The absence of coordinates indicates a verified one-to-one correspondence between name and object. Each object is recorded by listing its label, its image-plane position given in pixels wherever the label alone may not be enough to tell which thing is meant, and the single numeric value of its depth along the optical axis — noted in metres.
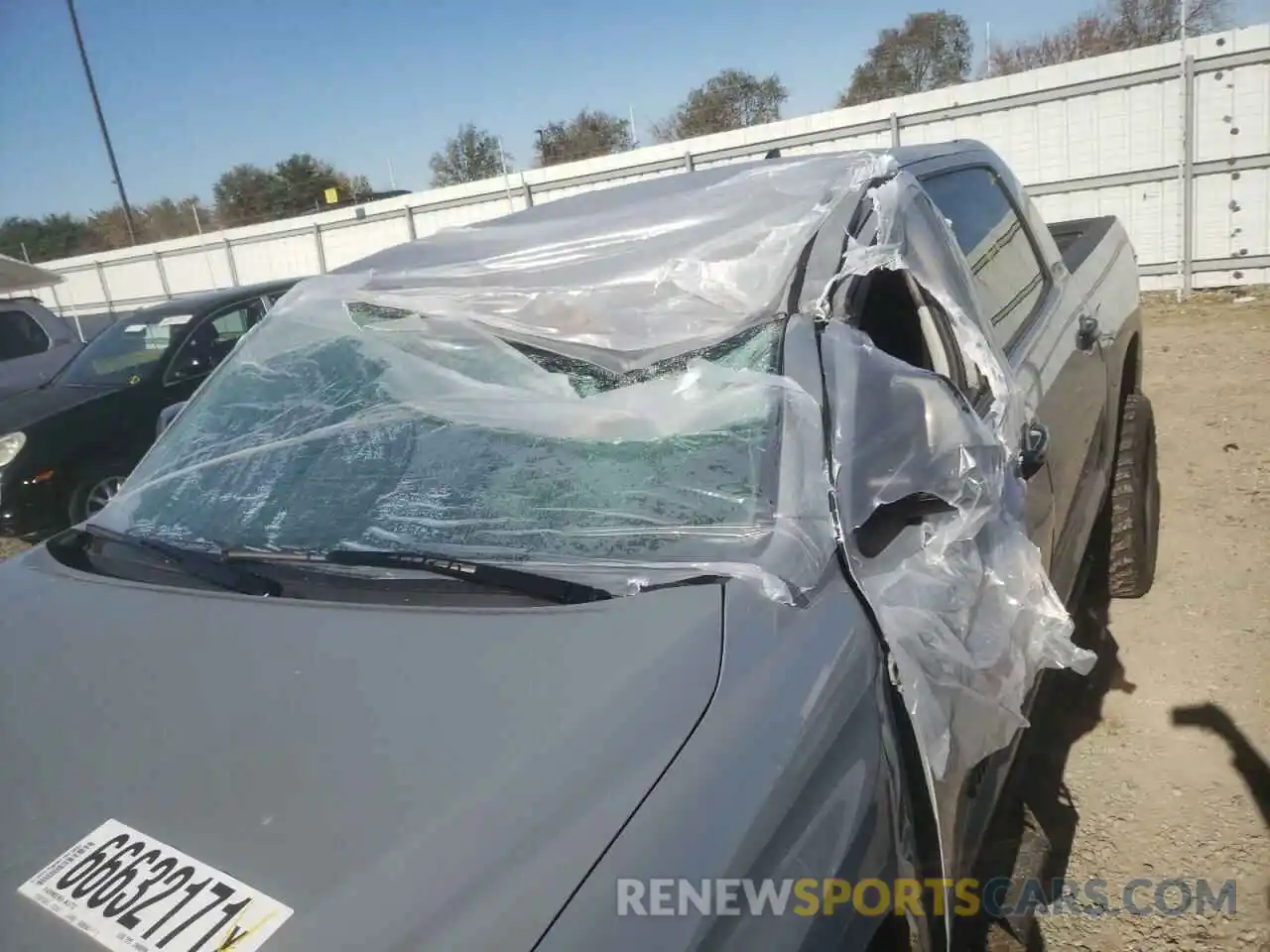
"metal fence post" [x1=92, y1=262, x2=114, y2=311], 20.06
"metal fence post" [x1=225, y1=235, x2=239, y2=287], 17.39
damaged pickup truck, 1.00
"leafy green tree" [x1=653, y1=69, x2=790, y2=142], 24.94
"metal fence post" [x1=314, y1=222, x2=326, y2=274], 15.56
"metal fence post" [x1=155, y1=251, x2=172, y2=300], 18.81
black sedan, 5.63
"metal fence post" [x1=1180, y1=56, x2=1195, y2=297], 8.24
